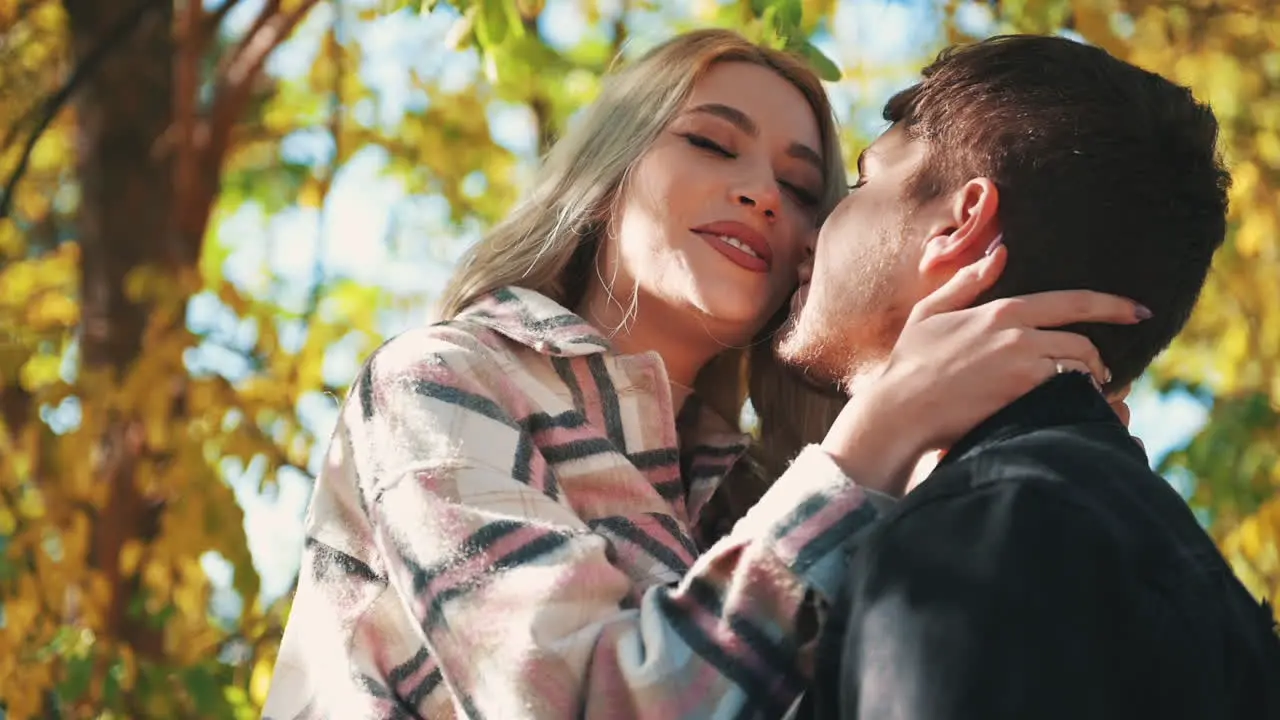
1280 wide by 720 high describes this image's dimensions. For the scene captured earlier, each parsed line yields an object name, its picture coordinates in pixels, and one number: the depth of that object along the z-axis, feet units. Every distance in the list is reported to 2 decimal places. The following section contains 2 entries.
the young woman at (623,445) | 5.62
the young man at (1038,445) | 4.91
